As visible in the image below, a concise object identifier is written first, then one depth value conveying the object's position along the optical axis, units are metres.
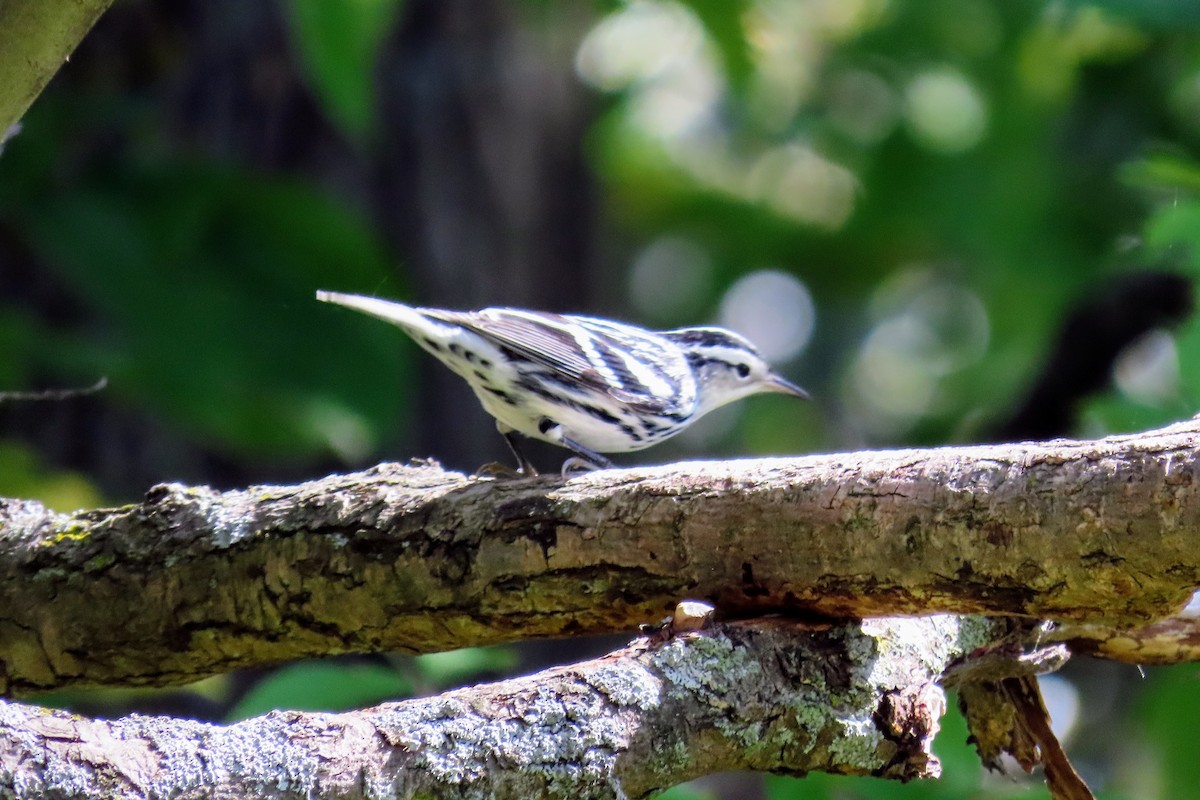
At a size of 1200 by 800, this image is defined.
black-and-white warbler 8.93
